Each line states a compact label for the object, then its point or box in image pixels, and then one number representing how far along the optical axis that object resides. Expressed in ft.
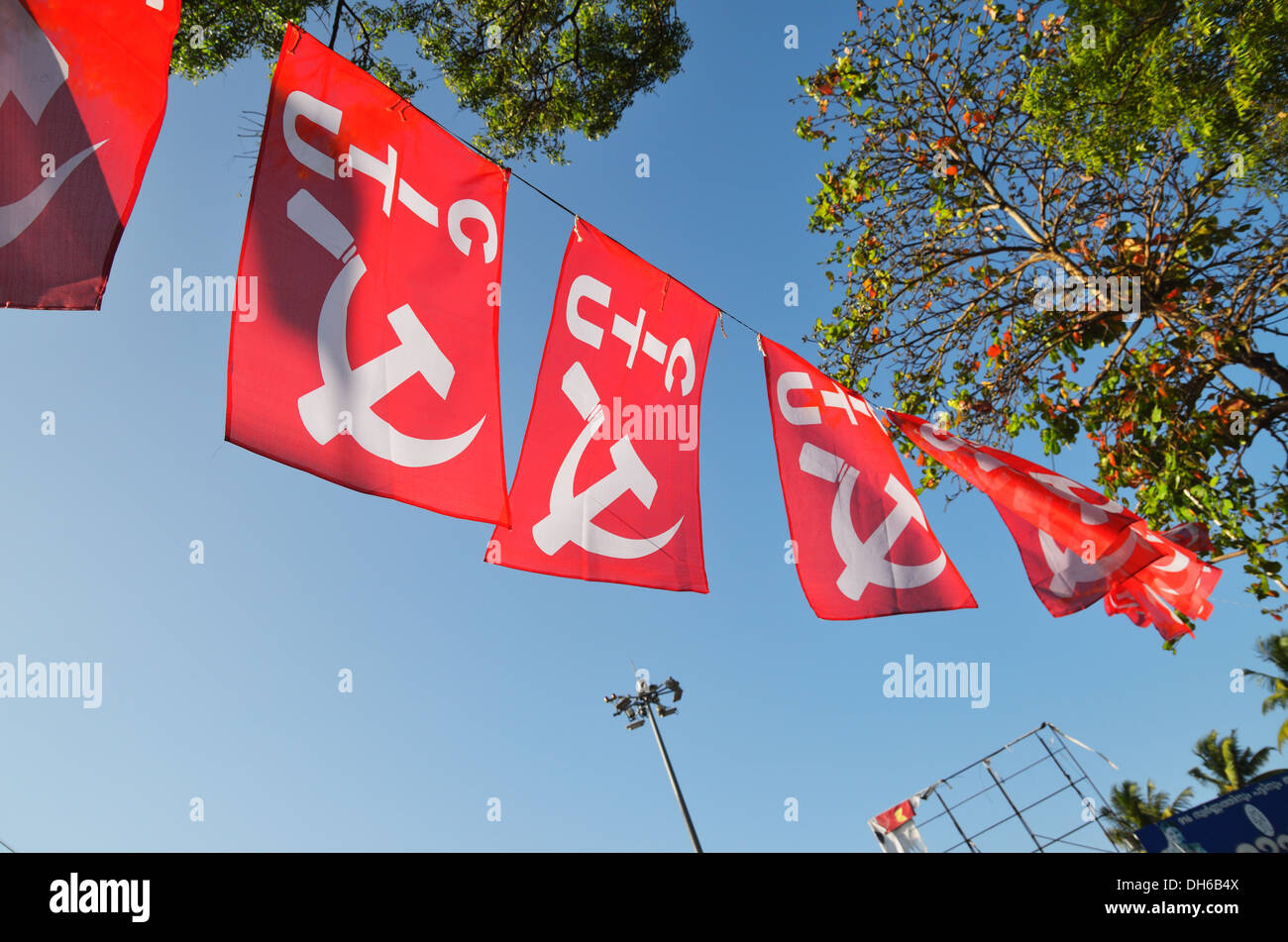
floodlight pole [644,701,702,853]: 46.05
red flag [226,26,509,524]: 9.57
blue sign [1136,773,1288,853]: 27.94
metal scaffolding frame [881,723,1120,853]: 48.39
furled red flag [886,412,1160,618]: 14.62
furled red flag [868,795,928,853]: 52.60
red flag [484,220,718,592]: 12.16
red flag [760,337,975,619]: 13.97
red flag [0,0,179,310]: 9.25
